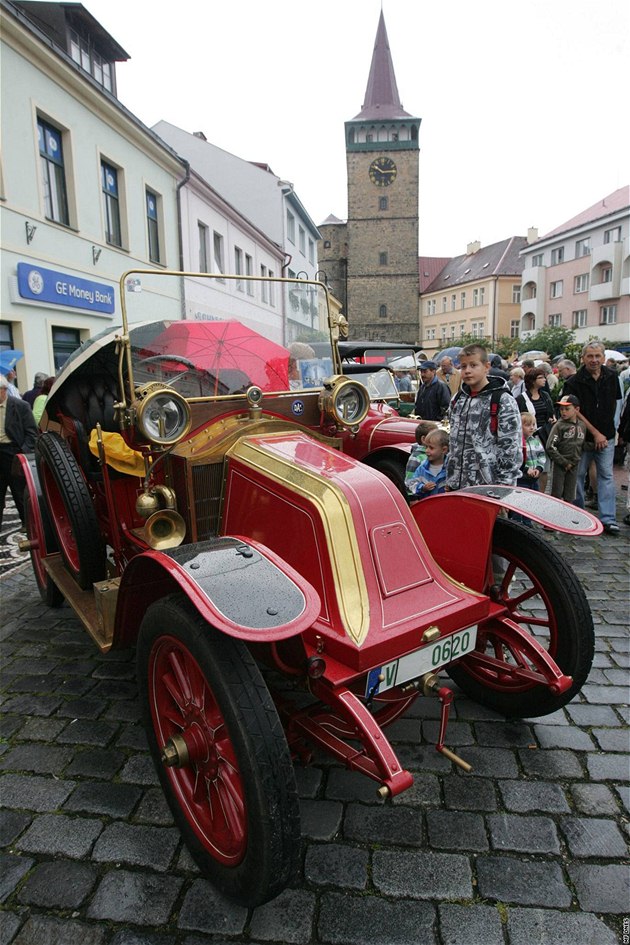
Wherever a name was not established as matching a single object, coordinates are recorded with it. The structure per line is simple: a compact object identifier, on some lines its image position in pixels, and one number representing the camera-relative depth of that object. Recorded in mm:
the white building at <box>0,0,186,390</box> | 9137
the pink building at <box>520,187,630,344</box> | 36562
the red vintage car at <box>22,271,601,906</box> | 1696
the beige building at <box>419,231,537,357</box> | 55812
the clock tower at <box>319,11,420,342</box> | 51812
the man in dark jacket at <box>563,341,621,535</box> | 5762
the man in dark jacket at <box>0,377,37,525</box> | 6004
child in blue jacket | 3754
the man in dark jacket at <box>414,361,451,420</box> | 7363
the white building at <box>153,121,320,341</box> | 23641
